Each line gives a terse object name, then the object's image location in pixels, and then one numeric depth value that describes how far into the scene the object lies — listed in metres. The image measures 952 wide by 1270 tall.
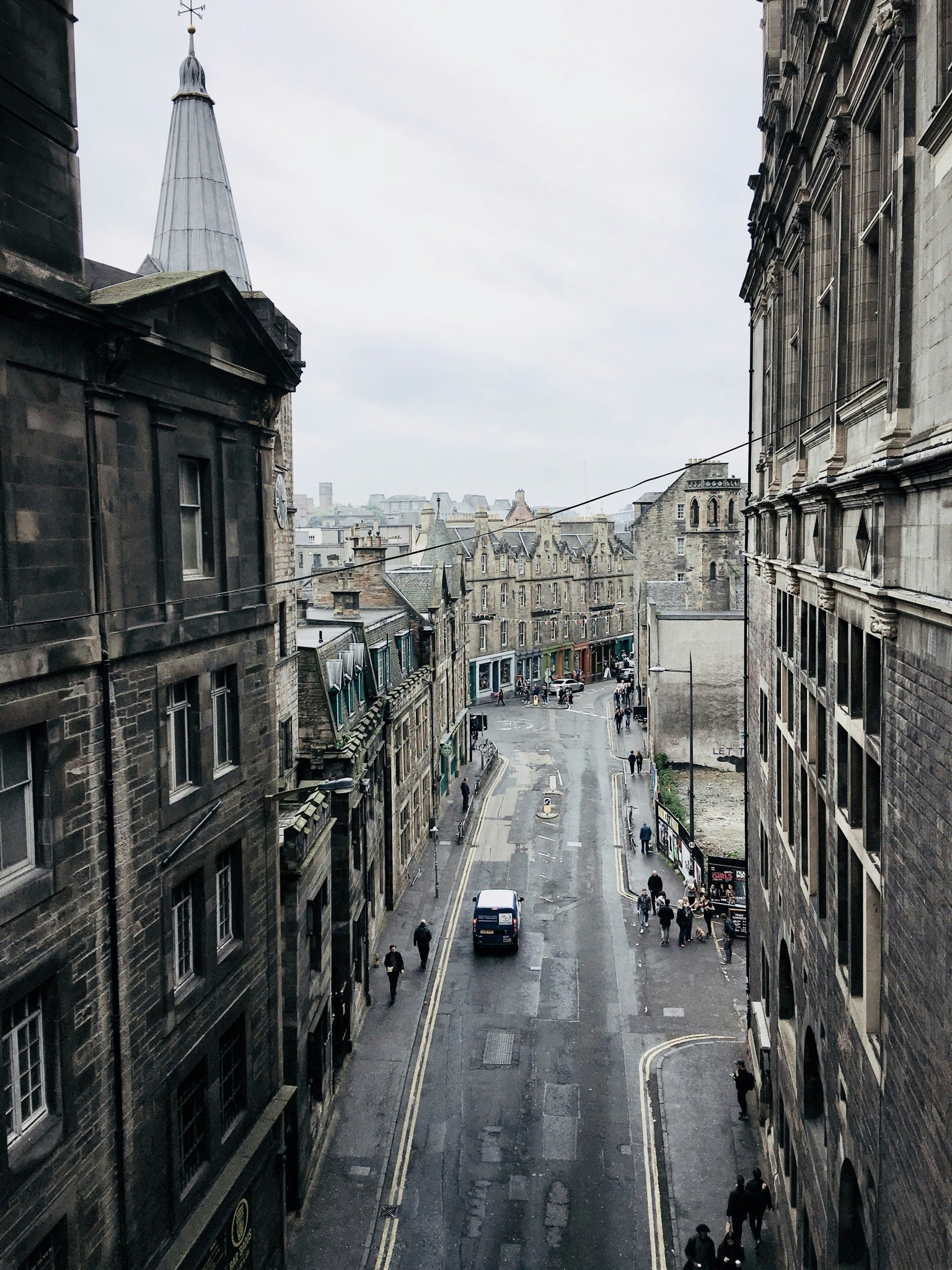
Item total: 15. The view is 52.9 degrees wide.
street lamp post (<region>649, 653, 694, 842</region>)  35.99
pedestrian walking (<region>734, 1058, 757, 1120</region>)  21.36
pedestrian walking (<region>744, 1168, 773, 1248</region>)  17.20
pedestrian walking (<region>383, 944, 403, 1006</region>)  27.58
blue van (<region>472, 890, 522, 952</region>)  30.06
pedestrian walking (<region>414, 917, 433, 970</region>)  29.39
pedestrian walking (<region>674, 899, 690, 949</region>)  30.47
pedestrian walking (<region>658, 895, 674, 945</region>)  30.81
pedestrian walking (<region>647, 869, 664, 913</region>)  33.06
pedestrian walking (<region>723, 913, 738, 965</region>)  29.84
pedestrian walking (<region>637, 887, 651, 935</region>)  31.98
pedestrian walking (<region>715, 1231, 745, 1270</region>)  16.22
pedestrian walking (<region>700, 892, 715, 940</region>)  31.72
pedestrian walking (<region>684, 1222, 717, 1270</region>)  15.94
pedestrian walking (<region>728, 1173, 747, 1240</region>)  17.03
